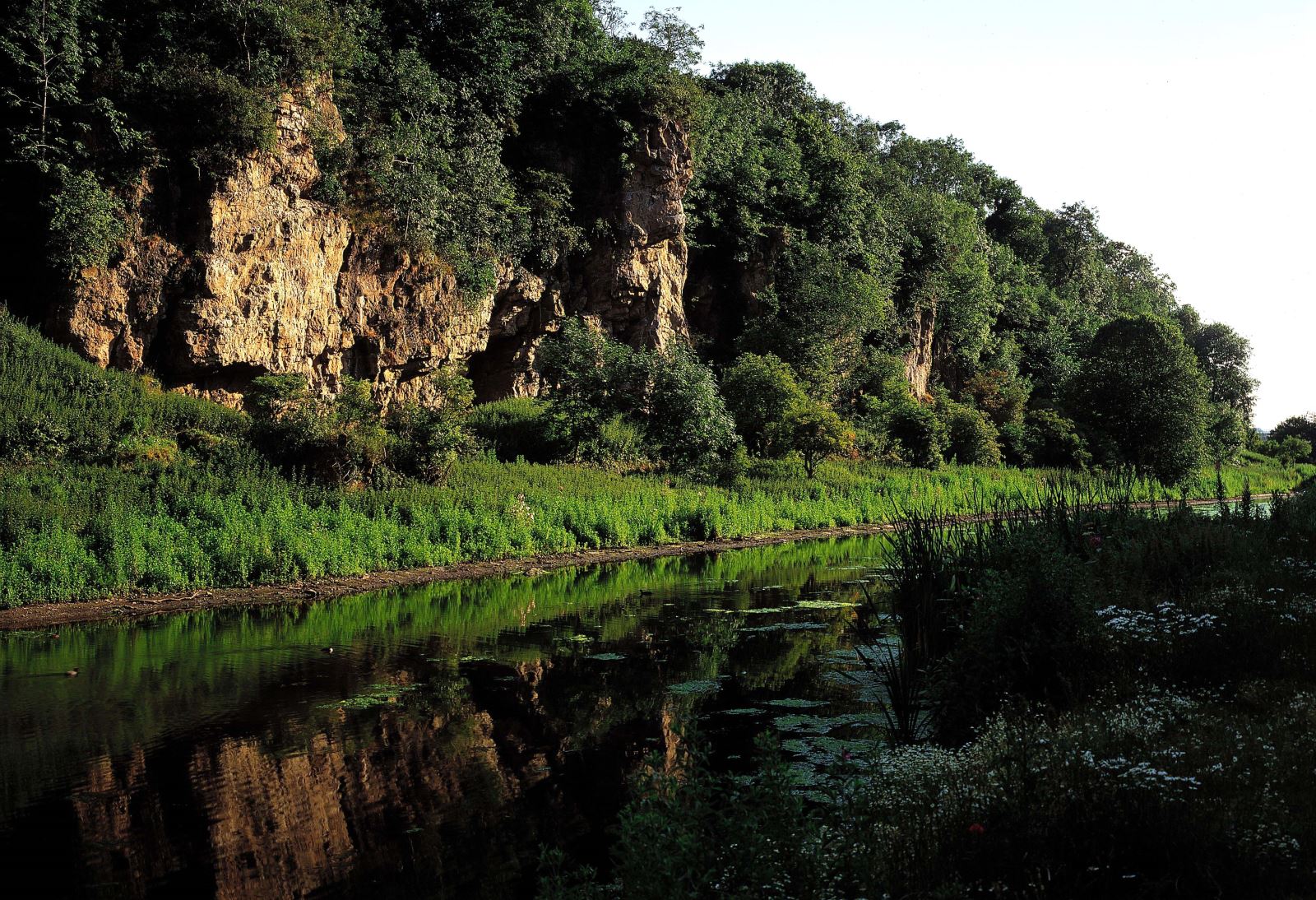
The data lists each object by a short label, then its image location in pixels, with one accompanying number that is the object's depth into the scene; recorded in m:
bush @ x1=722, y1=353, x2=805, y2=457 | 34.41
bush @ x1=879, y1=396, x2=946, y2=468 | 41.88
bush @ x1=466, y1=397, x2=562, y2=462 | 29.66
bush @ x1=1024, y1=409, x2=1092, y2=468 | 46.38
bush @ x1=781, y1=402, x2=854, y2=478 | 34.03
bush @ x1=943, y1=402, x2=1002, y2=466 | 44.53
